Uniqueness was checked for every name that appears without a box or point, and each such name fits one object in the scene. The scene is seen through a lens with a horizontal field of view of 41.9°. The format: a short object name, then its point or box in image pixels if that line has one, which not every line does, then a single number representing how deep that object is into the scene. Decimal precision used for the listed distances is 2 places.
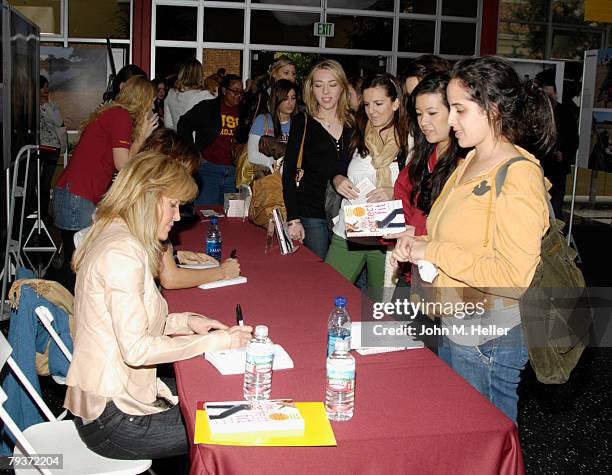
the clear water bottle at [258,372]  2.02
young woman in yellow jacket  2.19
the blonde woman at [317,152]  4.37
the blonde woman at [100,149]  4.73
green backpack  2.32
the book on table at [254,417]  1.84
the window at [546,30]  12.85
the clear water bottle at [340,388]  1.91
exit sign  11.87
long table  1.79
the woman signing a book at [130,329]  2.24
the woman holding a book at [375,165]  3.99
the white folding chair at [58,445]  2.25
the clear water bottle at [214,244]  3.90
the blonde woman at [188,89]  7.49
